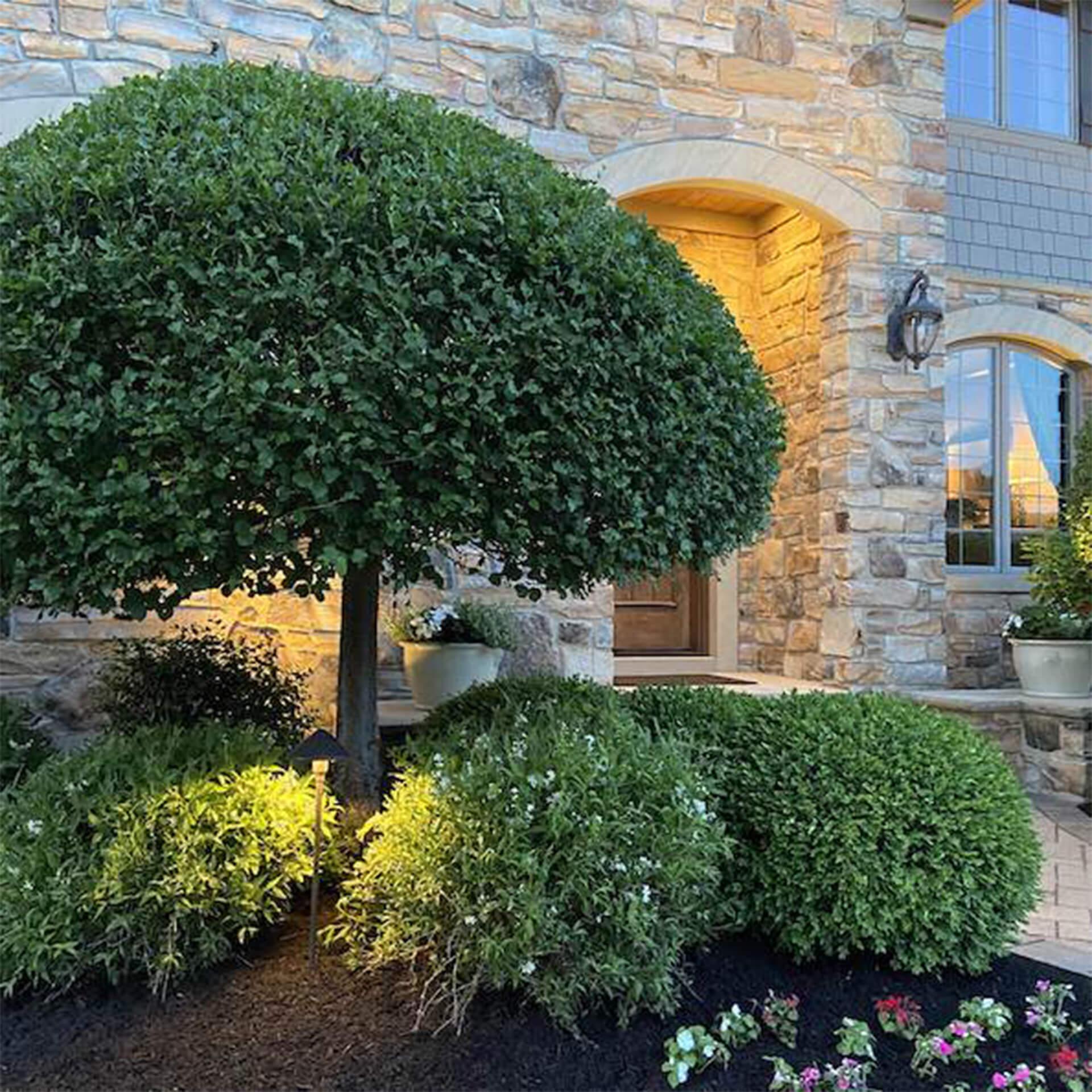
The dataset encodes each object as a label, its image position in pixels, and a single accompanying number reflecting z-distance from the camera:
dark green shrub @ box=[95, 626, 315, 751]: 3.57
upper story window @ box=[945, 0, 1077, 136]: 6.48
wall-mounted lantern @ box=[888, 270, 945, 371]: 5.19
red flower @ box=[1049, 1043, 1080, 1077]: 2.04
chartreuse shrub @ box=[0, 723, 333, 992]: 2.22
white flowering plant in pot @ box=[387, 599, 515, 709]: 4.05
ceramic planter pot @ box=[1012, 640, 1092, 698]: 5.22
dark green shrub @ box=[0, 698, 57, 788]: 3.34
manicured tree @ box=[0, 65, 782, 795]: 1.99
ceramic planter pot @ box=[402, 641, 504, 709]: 4.04
